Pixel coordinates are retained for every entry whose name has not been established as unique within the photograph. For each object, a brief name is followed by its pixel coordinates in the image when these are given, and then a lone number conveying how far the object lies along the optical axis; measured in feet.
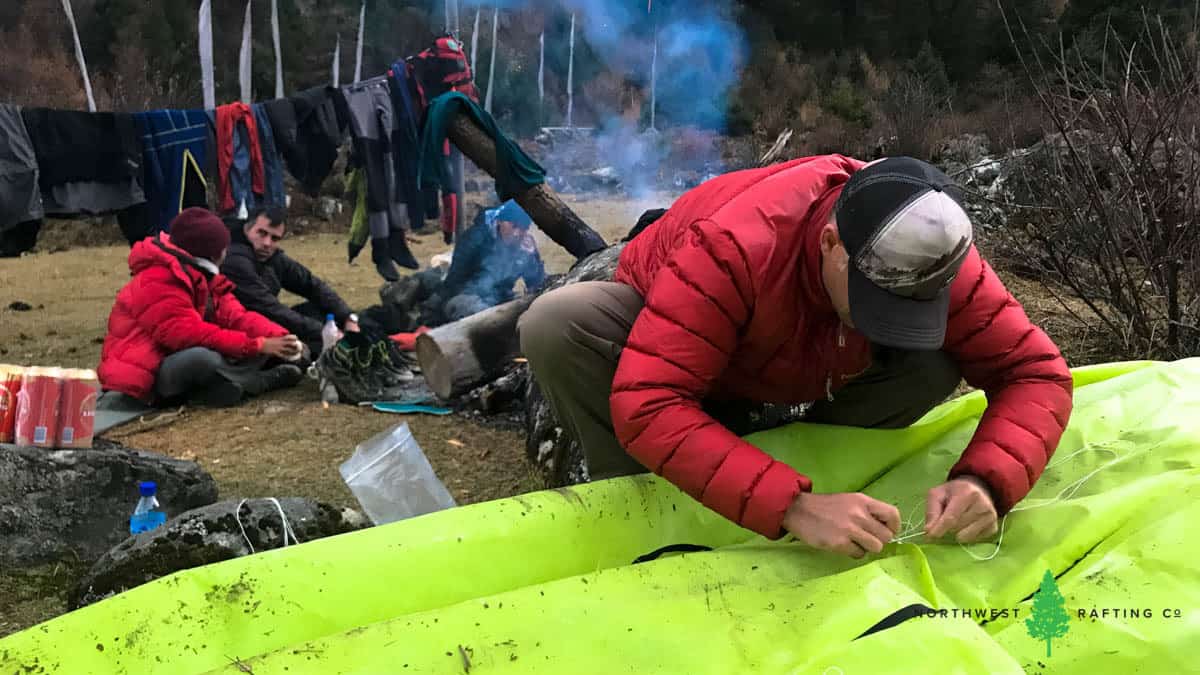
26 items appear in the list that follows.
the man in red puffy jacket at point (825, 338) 4.50
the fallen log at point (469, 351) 13.85
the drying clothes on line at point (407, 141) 21.43
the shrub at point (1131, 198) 11.36
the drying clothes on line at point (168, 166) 17.61
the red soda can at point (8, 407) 9.11
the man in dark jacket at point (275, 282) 15.72
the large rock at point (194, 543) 7.06
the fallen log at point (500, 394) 13.66
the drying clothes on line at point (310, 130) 19.67
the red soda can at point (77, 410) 9.16
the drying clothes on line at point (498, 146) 18.48
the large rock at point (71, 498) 8.34
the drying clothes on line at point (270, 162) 19.29
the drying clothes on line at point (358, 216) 22.67
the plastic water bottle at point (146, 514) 8.33
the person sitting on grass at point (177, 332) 13.43
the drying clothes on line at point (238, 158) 18.67
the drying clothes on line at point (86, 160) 16.08
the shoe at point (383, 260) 22.36
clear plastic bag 9.14
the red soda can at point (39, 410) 9.00
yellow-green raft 4.06
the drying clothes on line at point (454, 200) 24.31
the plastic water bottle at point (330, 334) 15.85
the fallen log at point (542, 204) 18.85
